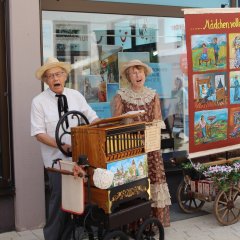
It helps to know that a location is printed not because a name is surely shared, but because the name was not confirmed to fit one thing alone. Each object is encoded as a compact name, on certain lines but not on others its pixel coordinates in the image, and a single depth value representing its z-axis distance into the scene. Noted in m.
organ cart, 3.50
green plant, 4.93
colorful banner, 4.73
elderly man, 3.97
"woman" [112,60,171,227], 4.67
